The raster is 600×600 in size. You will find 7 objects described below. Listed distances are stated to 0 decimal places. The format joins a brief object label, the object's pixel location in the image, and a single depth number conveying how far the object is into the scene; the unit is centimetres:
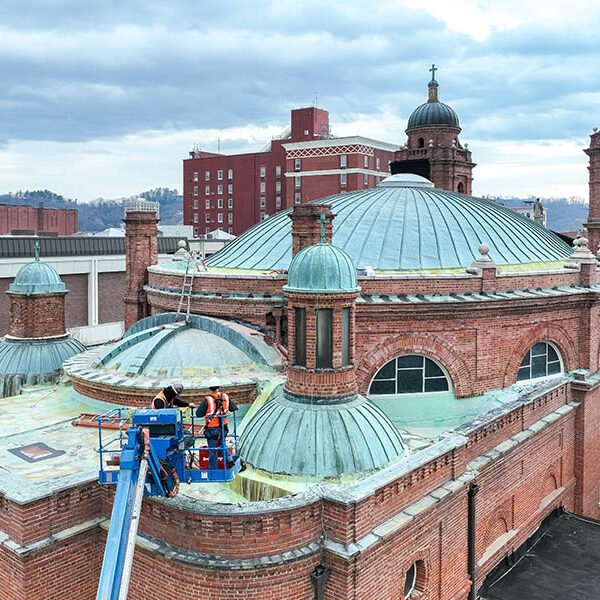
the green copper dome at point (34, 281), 2497
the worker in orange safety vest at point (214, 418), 1237
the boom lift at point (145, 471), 985
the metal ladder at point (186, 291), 2172
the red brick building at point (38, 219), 7568
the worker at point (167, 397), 1211
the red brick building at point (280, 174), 7838
